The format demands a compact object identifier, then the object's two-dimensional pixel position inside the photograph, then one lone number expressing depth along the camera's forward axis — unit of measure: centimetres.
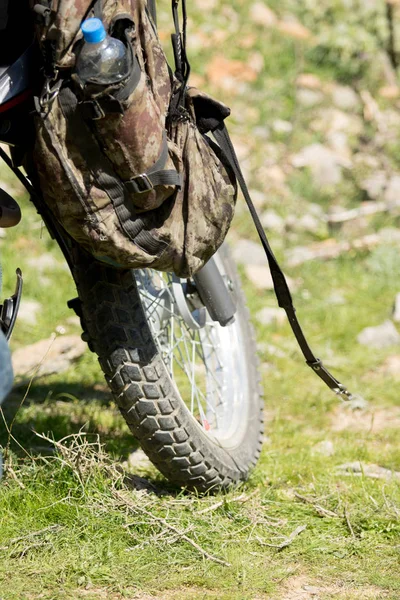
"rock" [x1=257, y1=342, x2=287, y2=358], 1034
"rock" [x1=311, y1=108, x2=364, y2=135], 1611
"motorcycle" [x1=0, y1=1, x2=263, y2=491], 561
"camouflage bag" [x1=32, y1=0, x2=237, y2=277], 512
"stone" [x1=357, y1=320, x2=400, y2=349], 1077
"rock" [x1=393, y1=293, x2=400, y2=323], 1137
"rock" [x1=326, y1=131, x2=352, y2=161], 1570
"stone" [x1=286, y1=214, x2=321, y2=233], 1370
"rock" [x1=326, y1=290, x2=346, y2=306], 1187
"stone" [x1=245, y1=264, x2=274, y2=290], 1224
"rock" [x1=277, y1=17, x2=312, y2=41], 1714
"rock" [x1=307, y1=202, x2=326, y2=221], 1400
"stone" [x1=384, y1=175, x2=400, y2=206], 1424
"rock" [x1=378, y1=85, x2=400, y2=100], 1653
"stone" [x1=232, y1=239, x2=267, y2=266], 1271
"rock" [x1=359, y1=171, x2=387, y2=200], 1447
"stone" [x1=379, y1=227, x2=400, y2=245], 1321
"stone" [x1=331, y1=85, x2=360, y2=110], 1670
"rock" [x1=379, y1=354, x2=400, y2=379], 1002
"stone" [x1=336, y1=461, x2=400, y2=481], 725
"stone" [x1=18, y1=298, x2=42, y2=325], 1072
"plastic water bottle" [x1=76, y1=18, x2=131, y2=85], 494
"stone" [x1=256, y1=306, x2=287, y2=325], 1128
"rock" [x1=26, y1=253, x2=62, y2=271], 1188
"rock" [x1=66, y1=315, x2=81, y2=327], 1084
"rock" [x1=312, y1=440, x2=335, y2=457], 789
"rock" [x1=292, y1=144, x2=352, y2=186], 1493
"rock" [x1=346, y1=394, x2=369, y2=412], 903
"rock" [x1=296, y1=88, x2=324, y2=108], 1647
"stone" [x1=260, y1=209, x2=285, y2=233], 1354
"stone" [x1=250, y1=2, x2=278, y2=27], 1766
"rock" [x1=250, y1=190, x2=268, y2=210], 1396
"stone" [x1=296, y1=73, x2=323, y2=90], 1667
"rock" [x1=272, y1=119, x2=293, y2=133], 1579
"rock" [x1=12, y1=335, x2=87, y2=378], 917
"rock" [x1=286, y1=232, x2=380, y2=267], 1292
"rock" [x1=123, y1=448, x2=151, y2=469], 711
